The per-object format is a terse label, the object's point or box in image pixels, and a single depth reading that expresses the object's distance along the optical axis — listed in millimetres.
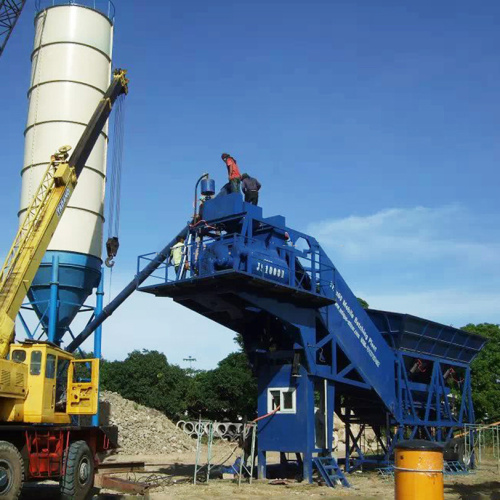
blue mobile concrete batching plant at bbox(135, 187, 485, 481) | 16297
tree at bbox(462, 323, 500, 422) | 42531
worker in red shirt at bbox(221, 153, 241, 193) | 17125
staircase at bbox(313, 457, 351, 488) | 16636
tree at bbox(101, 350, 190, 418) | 48156
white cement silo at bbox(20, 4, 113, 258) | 22672
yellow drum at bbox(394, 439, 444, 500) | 6758
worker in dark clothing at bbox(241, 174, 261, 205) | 17281
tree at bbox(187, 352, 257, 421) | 47775
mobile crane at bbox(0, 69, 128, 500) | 12695
